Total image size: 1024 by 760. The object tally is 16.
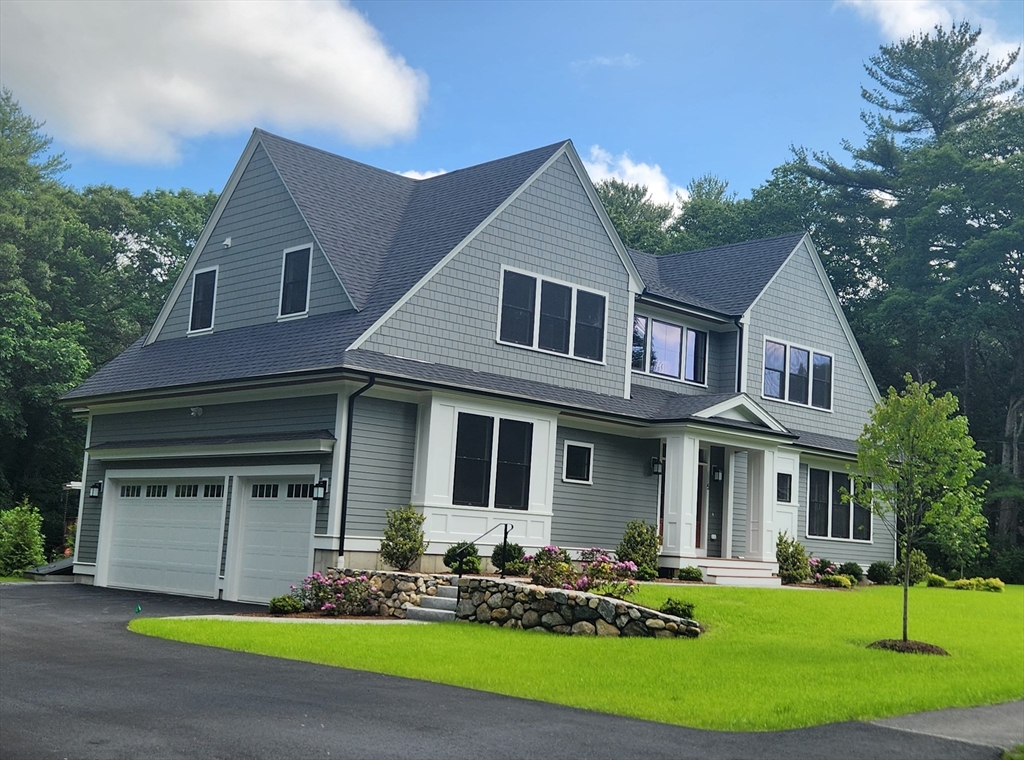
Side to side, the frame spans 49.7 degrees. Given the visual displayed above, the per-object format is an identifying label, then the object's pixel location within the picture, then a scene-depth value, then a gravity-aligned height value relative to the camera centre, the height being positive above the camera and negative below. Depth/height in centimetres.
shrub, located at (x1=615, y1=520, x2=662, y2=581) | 2134 -25
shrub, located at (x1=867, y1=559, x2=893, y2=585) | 2694 -63
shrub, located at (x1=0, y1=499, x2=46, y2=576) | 2498 -105
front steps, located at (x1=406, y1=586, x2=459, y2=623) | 1653 -131
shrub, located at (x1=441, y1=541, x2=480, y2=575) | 1889 -63
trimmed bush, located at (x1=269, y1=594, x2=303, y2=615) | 1708 -144
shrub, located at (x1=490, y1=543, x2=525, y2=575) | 1958 -52
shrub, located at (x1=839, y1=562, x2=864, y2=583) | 2613 -61
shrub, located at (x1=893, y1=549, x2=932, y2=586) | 2700 -52
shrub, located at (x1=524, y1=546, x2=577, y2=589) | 1638 -64
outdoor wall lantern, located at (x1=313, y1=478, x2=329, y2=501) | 1858 +39
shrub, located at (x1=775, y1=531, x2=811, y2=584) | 2445 -44
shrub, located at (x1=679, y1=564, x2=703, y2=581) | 2155 -74
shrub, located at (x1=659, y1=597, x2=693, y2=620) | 1515 -100
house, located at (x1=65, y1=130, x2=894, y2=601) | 1927 +234
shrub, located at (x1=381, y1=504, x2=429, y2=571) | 1819 -34
